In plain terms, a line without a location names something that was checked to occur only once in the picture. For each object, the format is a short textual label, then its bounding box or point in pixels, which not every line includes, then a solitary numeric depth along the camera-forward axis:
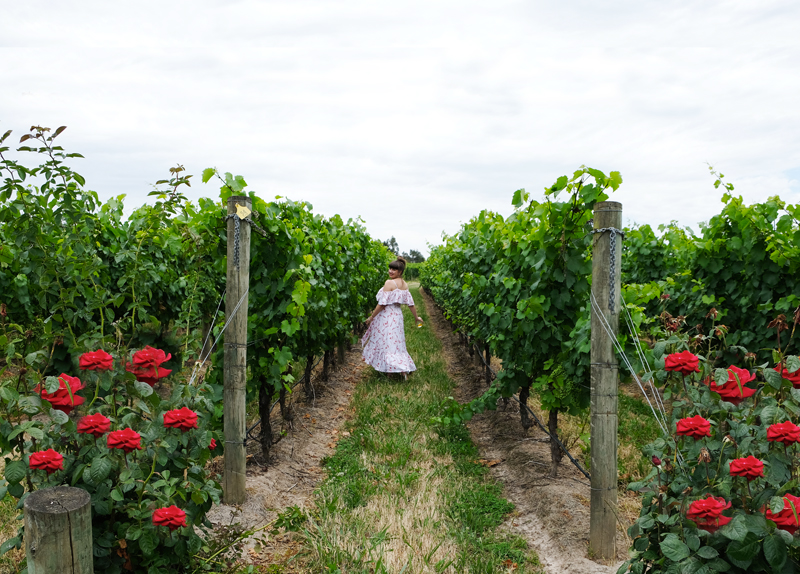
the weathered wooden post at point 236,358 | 3.54
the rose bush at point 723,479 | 1.82
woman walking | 7.76
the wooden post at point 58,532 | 1.63
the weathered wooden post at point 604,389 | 3.01
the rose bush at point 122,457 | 2.02
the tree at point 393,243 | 92.07
